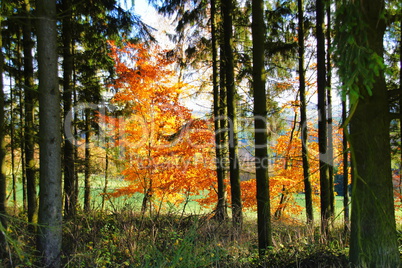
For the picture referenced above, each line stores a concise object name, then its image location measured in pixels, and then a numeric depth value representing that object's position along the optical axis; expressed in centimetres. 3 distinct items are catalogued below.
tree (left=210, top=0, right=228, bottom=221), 986
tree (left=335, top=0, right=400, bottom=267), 362
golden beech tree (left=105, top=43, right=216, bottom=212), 1095
